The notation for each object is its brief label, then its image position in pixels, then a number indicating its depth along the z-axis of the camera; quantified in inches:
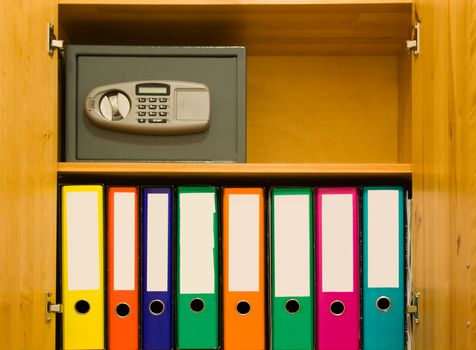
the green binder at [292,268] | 54.4
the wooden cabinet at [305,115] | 42.8
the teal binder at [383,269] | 54.1
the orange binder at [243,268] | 54.3
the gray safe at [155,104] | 56.7
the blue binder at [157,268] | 54.4
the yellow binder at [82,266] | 53.8
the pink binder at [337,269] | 54.4
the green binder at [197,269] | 54.2
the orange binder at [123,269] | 54.3
